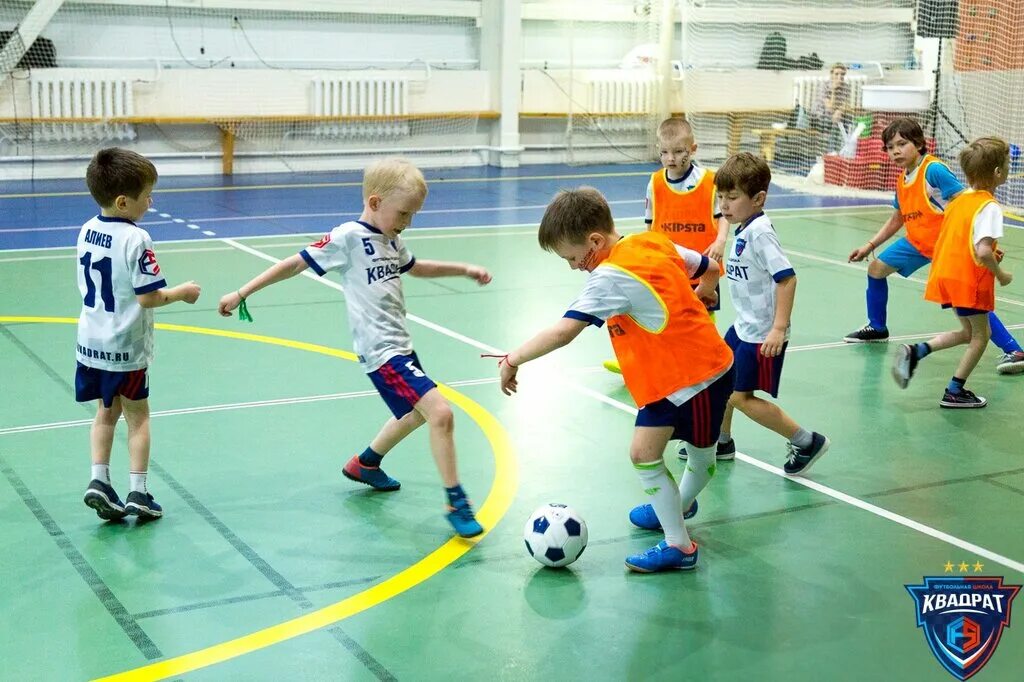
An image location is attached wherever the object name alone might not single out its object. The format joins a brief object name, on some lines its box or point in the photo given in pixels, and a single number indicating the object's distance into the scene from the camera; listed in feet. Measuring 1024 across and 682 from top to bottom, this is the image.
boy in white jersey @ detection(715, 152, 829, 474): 17.75
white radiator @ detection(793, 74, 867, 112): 70.69
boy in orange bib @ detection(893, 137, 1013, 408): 22.79
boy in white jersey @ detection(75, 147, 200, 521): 15.98
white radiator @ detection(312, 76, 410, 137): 64.75
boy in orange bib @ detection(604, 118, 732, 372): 23.98
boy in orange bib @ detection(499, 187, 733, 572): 14.20
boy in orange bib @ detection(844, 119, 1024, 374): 25.94
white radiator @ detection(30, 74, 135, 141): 57.98
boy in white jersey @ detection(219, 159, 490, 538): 16.25
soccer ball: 15.20
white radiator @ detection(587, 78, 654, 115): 72.02
